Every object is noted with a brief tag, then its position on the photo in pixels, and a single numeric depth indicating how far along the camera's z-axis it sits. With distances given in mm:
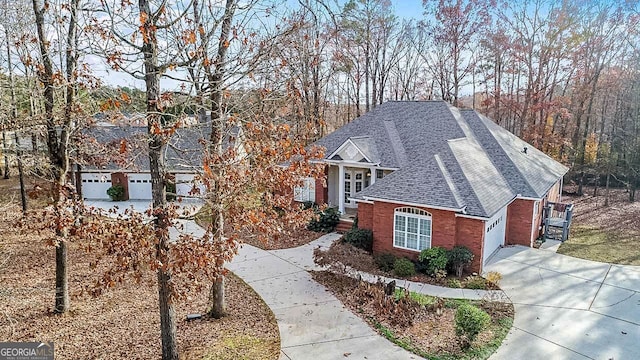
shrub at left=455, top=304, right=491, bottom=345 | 8562
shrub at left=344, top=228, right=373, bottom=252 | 14883
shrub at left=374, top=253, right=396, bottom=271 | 13617
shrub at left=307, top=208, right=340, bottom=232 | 18562
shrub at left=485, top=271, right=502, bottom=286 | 11977
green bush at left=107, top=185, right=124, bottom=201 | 25016
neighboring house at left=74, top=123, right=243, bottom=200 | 25344
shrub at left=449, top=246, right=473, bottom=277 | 12836
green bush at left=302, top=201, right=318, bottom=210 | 20344
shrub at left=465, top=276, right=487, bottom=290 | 12157
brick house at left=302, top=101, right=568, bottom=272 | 13492
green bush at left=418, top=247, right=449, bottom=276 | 12880
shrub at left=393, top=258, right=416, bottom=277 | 13125
